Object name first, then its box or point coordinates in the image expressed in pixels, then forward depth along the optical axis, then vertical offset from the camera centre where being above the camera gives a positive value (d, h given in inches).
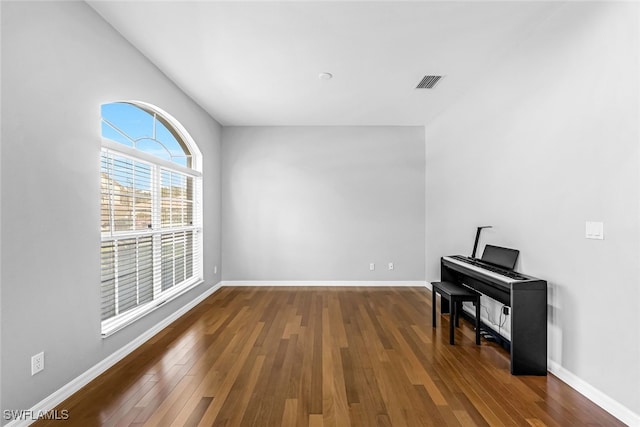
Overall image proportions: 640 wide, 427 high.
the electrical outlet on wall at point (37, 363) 70.4 -36.3
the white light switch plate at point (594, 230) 75.8 -5.7
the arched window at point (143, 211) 100.3 -0.5
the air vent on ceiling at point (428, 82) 131.1 +56.8
